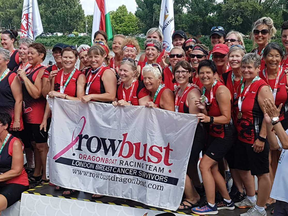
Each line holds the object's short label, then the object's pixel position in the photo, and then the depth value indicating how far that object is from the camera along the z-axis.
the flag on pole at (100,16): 8.63
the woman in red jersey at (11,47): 6.71
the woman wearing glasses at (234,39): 5.94
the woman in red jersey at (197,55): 5.21
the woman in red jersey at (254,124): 4.23
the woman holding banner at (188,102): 4.44
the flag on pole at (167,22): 9.38
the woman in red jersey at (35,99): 5.50
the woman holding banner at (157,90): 4.59
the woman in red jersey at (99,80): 4.91
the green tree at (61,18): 84.71
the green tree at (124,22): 83.62
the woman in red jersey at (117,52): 6.26
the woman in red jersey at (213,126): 4.25
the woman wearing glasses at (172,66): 5.30
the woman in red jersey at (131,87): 4.75
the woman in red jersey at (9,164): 4.95
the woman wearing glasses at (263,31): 5.47
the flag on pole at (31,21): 11.38
